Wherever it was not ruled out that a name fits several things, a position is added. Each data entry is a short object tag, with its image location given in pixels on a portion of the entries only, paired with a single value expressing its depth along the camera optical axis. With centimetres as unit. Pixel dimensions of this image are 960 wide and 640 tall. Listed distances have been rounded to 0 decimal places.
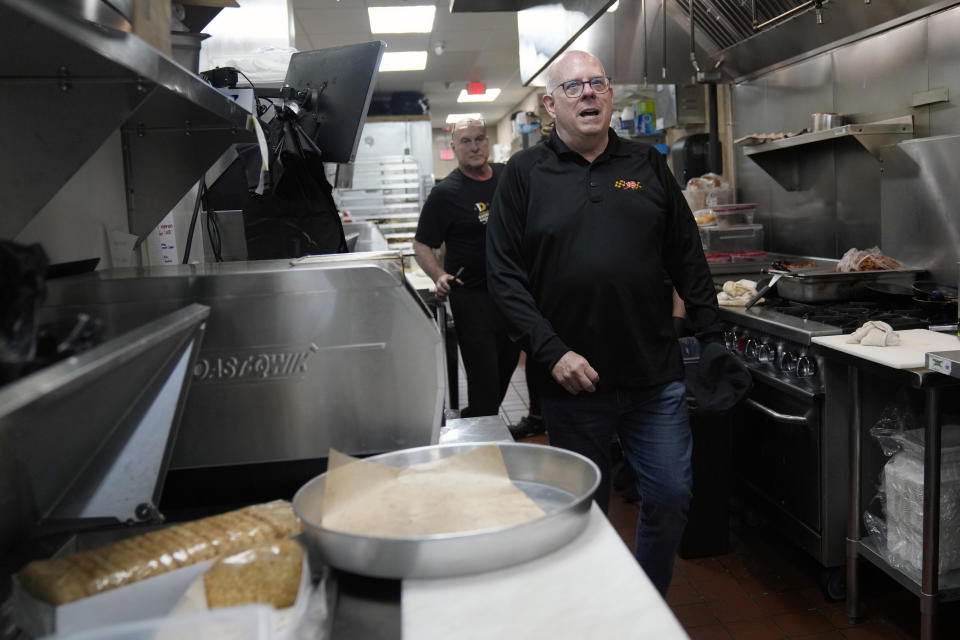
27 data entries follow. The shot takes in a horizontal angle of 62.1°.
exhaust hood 359
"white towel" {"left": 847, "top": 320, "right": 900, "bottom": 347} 247
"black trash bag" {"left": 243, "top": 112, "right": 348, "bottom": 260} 247
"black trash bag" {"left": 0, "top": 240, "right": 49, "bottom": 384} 62
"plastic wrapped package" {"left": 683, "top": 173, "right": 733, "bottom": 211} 491
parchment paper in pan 108
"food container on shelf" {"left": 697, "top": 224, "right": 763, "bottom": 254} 445
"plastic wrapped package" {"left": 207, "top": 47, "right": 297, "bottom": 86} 314
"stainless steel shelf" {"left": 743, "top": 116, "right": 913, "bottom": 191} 348
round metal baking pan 97
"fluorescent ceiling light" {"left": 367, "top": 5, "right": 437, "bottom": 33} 693
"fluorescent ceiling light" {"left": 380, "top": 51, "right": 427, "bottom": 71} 883
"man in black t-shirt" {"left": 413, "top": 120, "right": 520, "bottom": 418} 409
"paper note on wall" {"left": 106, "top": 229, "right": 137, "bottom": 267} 188
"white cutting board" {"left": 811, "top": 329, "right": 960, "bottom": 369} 226
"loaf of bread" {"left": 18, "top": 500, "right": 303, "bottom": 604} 86
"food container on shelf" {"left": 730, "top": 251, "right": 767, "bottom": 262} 430
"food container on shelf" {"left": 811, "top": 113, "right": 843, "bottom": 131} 390
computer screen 236
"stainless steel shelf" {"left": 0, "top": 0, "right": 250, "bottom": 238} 88
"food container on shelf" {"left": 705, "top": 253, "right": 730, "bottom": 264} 425
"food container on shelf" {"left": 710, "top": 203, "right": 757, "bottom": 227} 457
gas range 278
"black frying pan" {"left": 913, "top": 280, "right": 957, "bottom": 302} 290
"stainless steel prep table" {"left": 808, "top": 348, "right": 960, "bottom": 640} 222
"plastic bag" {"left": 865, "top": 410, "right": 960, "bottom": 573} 240
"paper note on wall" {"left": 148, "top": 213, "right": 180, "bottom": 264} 239
